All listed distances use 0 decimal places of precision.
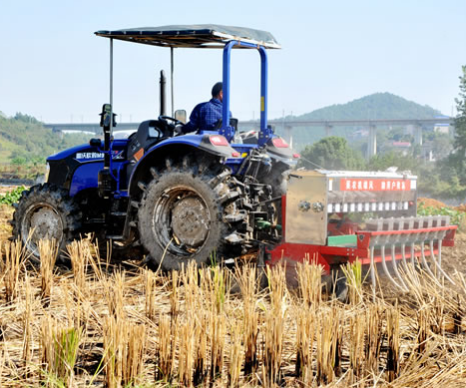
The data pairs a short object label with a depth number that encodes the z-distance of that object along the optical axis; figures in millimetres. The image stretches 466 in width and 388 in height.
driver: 7957
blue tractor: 7176
